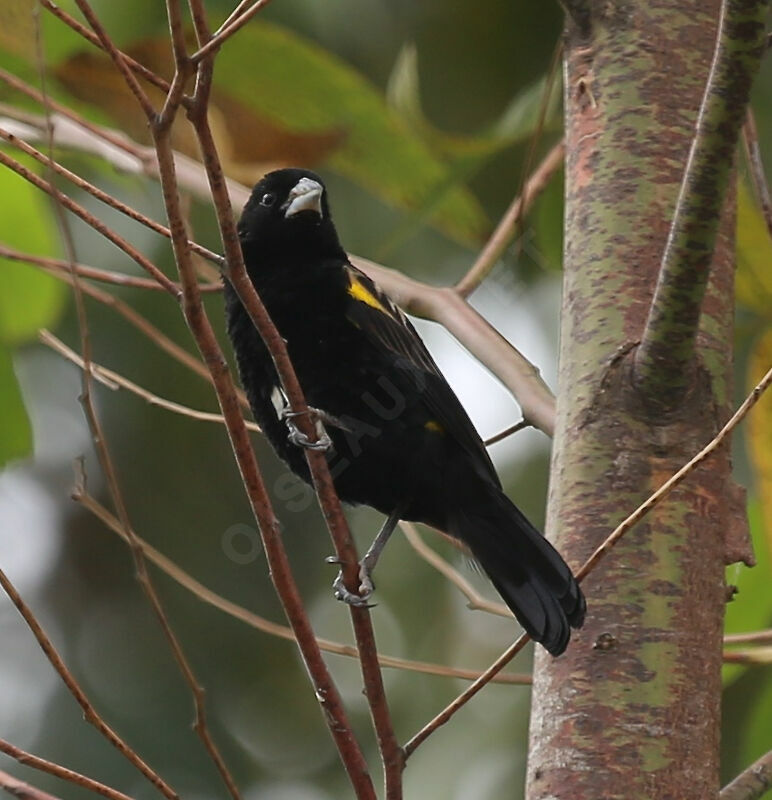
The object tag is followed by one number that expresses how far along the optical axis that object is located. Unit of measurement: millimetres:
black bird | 5062
